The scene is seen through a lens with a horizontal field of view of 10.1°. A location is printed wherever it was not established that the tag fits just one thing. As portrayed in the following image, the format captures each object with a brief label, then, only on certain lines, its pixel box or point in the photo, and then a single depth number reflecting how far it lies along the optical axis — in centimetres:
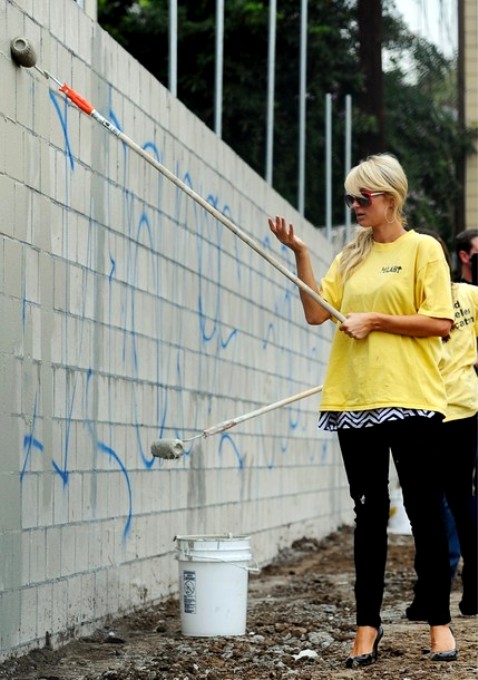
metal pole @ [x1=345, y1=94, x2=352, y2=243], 2922
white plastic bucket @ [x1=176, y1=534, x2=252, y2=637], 1107
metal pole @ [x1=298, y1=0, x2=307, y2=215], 2428
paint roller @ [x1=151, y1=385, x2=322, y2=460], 1028
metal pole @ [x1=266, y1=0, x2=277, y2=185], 2175
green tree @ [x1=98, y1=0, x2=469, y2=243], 3242
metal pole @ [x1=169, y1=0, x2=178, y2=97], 1556
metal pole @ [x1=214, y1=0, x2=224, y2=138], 1830
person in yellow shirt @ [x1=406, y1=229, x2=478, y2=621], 1190
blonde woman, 935
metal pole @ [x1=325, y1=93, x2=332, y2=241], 2732
